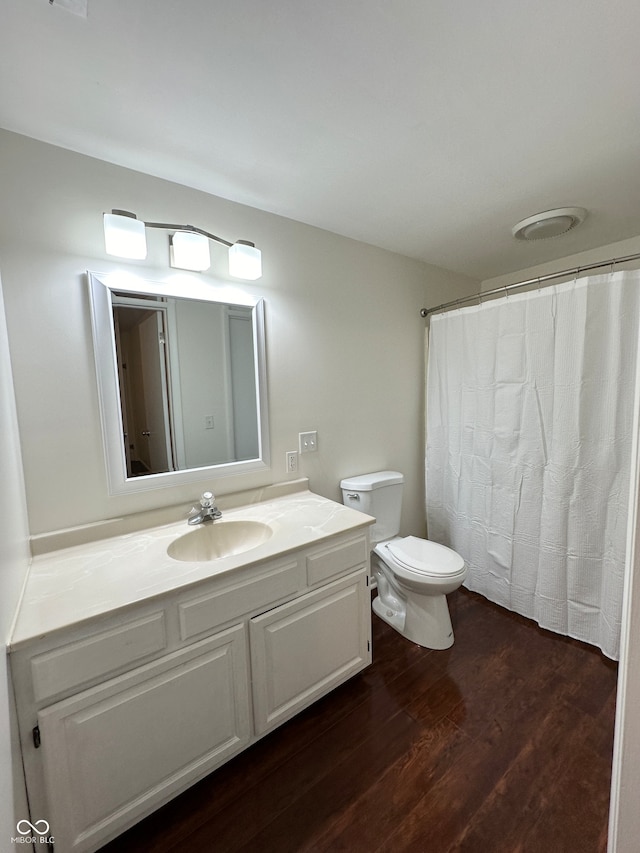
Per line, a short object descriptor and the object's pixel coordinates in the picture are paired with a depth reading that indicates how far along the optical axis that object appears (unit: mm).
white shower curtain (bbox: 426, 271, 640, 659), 1638
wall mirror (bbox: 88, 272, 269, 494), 1374
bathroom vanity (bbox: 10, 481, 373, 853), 915
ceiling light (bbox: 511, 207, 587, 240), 1748
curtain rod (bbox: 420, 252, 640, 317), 1534
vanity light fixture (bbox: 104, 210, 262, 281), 1269
